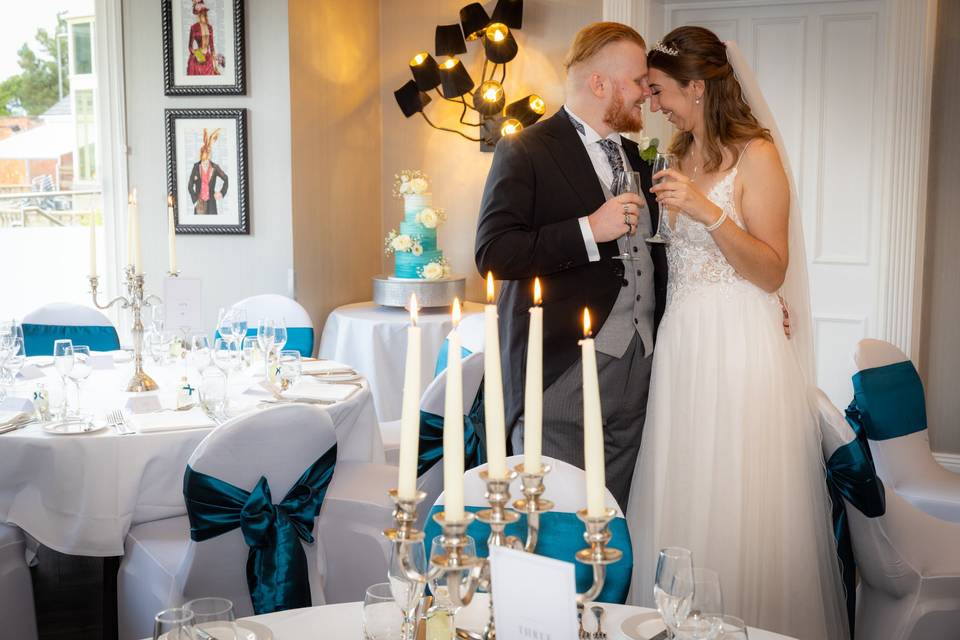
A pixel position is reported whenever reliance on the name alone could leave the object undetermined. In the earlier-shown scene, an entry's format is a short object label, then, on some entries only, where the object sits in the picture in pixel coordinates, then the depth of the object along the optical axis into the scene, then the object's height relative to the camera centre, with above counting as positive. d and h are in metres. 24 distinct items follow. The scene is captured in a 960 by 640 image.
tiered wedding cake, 5.33 -0.04
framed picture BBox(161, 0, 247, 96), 5.00 +0.94
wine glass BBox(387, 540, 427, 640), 1.24 -0.45
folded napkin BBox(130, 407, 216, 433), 2.81 -0.54
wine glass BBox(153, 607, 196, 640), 1.25 -0.49
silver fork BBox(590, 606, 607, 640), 1.37 -0.53
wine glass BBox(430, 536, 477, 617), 1.19 -0.50
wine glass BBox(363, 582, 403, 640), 1.33 -0.52
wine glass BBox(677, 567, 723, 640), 1.32 -0.51
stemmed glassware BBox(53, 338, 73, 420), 2.89 -0.36
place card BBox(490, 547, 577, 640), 1.08 -0.40
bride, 2.66 -0.43
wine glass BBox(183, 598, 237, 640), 1.32 -0.50
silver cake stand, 5.24 -0.30
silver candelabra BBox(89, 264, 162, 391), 3.29 -0.30
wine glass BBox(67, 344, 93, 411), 2.93 -0.40
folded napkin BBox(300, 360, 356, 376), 3.63 -0.50
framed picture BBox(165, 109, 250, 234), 5.09 +0.33
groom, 2.70 -0.06
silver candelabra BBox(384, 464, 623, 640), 1.09 -0.34
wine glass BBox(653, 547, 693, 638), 1.34 -0.48
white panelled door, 5.08 +0.53
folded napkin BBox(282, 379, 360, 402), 3.20 -0.52
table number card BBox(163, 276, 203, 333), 3.32 -0.23
